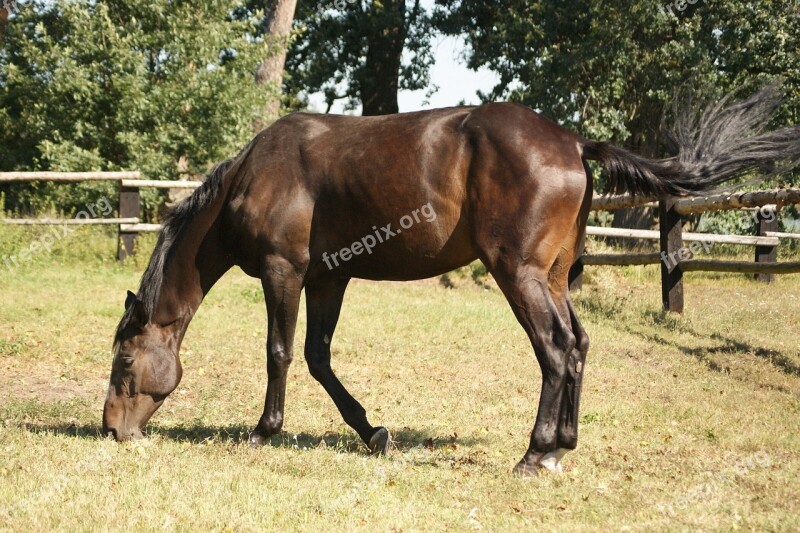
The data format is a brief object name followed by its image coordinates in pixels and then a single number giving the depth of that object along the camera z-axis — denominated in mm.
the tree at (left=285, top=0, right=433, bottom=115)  24266
